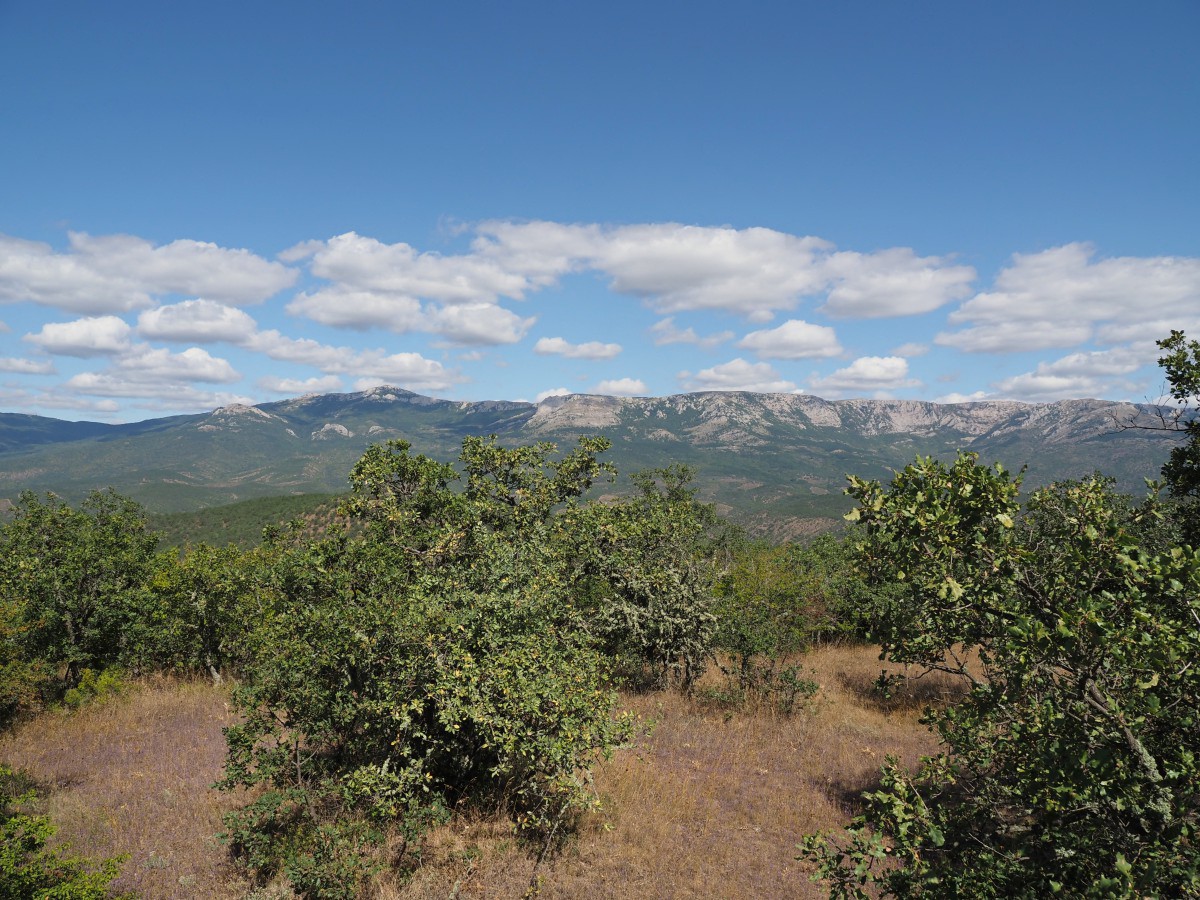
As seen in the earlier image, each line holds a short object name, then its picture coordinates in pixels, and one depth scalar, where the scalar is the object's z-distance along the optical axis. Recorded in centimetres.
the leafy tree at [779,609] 2236
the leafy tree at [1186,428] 1416
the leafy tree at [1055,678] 542
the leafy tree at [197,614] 2711
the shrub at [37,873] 671
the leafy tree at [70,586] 2417
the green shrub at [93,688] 2267
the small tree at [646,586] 2136
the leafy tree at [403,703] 1136
